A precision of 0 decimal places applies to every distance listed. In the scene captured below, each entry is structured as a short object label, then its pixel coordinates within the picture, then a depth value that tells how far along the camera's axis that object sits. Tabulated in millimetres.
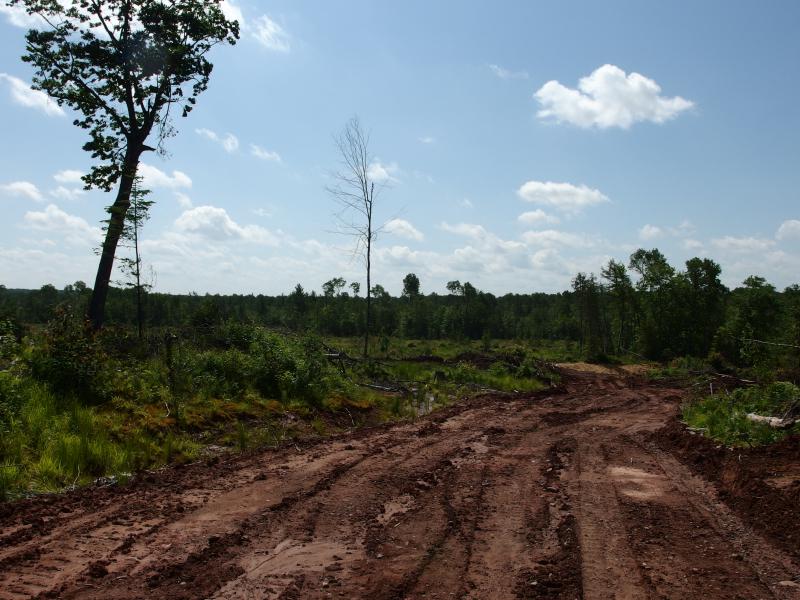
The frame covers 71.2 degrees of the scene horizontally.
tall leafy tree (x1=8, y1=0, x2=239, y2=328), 17250
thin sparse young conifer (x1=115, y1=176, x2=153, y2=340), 16938
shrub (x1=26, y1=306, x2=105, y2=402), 9906
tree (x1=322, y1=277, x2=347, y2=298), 92000
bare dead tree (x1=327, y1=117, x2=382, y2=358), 21098
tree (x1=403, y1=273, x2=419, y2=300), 115288
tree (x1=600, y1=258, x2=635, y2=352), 58344
